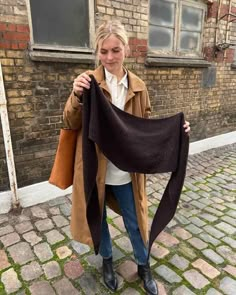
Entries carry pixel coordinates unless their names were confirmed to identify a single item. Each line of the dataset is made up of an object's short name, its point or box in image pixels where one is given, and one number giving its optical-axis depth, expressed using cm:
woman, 168
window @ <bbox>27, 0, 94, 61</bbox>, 316
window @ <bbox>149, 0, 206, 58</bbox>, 454
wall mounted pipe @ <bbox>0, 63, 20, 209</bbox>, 294
